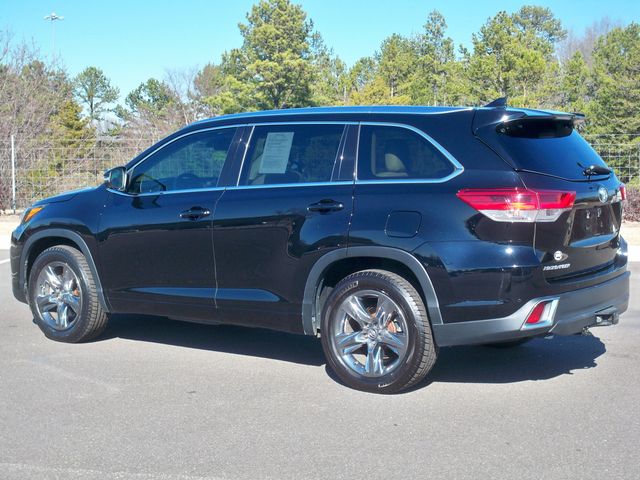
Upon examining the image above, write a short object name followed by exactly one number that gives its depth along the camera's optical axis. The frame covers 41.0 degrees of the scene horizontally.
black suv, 5.14
